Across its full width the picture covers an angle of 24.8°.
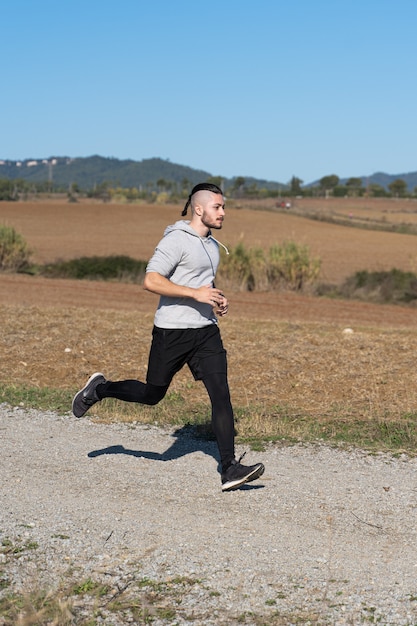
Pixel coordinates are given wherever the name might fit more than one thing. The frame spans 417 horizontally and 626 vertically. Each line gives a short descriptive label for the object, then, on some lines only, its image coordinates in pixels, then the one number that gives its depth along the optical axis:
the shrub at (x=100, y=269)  29.73
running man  6.17
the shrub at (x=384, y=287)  25.77
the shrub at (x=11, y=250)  30.77
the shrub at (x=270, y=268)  25.77
